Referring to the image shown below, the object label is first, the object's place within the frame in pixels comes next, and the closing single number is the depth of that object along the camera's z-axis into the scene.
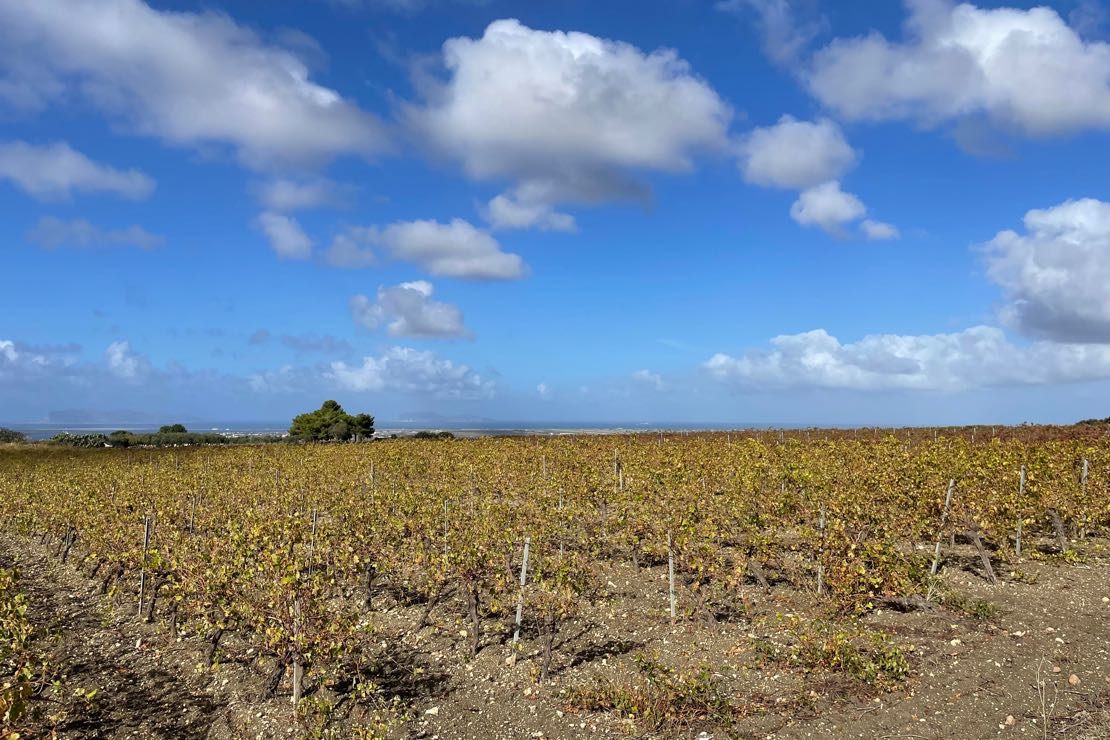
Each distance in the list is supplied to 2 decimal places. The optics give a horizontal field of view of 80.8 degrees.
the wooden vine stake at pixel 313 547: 13.13
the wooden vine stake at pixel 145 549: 13.50
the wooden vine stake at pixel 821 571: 11.95
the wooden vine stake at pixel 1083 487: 16.02
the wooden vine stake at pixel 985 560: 13.22
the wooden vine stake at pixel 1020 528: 13.91
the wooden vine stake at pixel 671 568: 11.81
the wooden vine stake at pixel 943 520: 13.43
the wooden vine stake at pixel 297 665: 8.58
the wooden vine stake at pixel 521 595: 10.67
